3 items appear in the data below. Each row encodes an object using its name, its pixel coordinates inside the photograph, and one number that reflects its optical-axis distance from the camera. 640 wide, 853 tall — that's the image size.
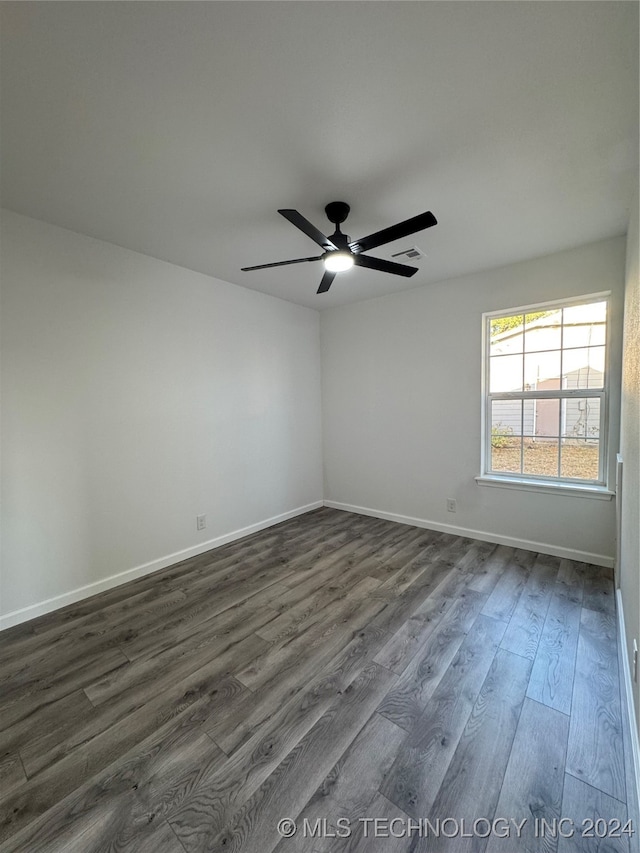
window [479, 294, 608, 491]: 2.85
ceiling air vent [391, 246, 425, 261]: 2.70
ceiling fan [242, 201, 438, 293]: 1.75
